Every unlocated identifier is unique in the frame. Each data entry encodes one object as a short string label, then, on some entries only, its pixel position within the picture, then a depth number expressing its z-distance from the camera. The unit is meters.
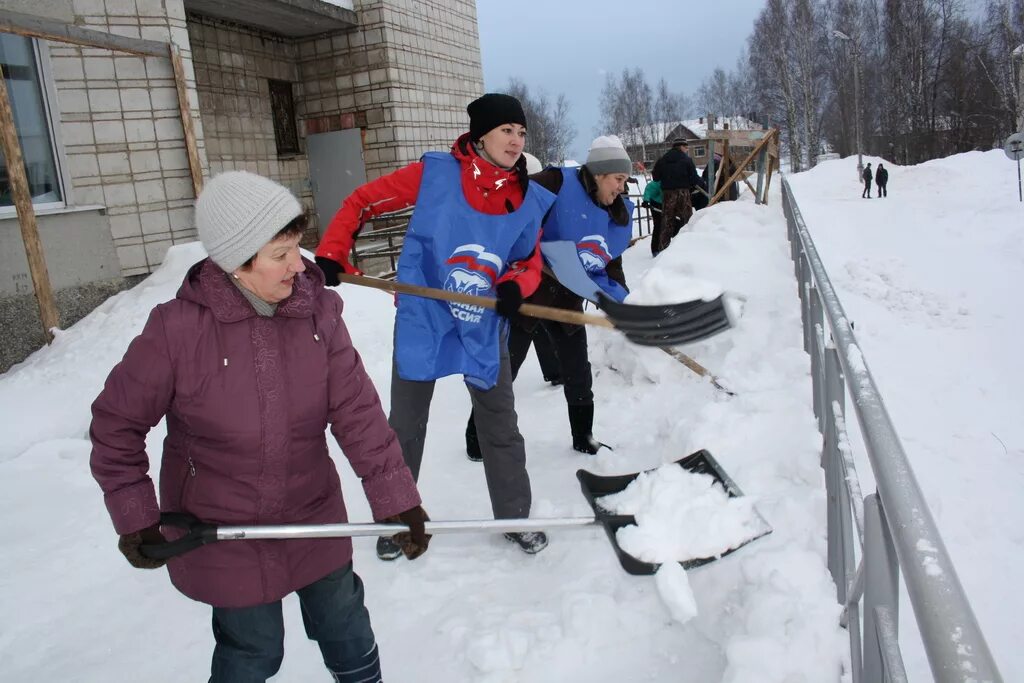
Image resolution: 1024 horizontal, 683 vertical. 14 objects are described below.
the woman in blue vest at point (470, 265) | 2.79
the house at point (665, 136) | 55.40
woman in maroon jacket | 1.64
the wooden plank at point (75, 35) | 5.39
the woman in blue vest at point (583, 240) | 3.77
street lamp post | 29.42
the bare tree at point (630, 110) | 59.84
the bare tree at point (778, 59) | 38.50
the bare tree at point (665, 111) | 65.25
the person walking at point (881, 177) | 24.28
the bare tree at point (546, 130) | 47.97
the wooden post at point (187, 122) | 6.75
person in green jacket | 11.46
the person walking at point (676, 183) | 10.81
